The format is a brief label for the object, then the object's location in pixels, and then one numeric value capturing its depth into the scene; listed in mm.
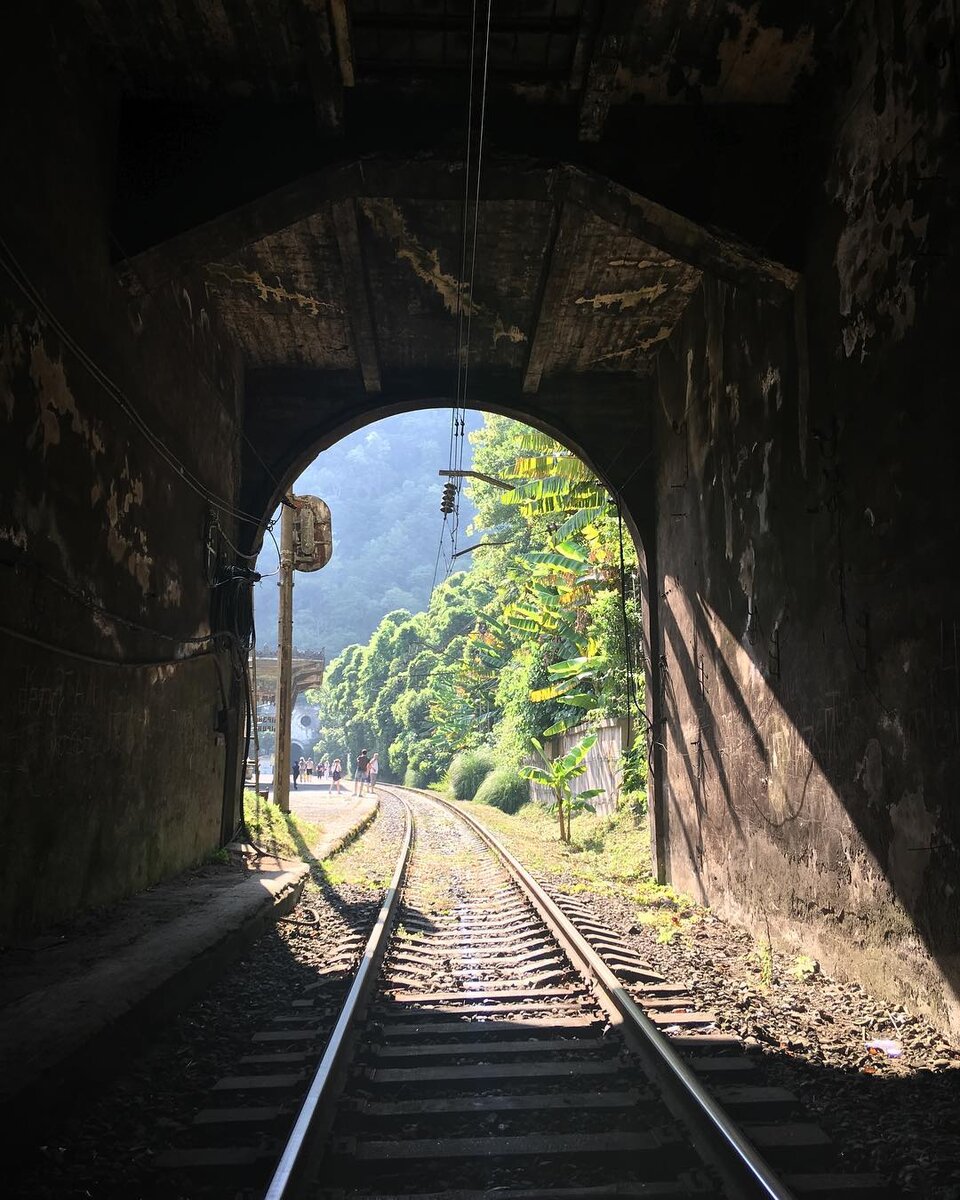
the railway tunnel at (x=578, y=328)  5168
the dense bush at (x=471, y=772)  33500
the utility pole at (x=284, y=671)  16750
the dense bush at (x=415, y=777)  46781
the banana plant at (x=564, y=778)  17062
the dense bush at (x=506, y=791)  28062
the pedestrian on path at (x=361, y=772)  35875
